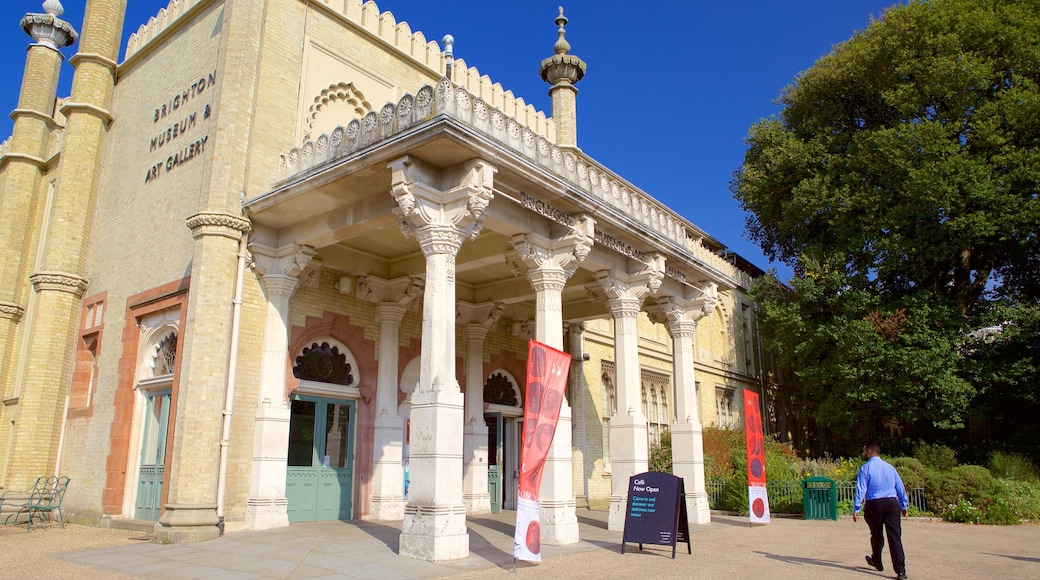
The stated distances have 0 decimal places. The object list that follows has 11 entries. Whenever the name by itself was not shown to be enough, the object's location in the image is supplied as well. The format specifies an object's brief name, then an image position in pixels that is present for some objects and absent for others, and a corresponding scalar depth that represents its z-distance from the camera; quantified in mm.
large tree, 19359
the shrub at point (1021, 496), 15961
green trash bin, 16359
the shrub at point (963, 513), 15555
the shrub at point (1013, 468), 18625
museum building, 10499
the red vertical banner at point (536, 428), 8742
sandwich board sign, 10023
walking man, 8102
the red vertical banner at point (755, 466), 14781
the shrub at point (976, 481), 16234
